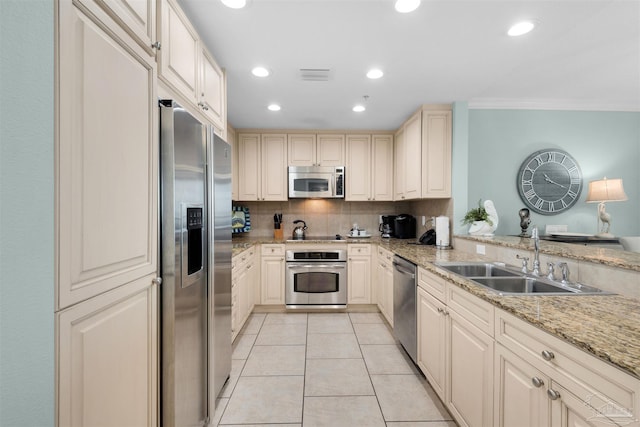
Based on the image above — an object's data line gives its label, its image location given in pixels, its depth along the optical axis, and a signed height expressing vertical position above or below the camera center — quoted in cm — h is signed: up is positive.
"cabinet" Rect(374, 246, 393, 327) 308 -82
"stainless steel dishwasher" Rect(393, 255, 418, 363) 231 -81
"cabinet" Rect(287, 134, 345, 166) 397 +90
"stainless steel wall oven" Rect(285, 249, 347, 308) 361 -85
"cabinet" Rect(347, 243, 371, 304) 367 -83
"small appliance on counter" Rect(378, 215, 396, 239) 413 -19
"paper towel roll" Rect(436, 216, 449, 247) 300 -18
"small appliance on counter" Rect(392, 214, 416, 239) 395 -18
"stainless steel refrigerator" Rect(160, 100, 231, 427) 123 -26
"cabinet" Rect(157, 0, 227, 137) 133 +84
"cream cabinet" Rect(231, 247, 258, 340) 270 -79
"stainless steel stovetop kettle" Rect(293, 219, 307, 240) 406 -27
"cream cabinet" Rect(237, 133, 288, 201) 394 +66
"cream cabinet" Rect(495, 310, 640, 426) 75 -53
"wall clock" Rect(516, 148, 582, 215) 328 +37
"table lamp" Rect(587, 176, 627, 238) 297 +19
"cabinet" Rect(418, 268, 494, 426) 135 -77
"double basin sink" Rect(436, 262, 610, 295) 148 -41
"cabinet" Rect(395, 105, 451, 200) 302 +67
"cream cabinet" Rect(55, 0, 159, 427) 73 -2
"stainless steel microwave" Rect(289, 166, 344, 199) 392 +44
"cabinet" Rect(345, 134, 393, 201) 402 +64
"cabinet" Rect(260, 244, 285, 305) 362 -82
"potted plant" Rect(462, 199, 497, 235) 279 -8
